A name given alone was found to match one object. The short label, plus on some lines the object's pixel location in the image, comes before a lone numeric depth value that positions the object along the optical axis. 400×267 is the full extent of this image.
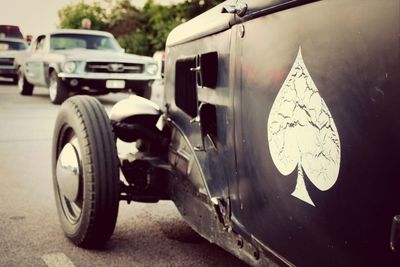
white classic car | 10.09
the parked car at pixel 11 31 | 25.05
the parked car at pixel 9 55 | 16.30
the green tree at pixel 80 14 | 71.06
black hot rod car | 1.20
